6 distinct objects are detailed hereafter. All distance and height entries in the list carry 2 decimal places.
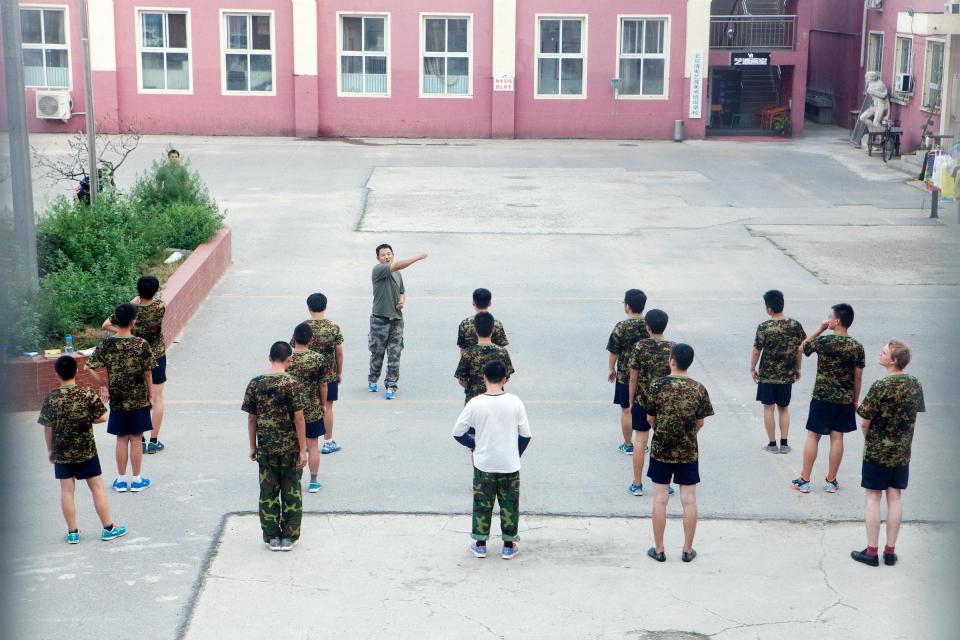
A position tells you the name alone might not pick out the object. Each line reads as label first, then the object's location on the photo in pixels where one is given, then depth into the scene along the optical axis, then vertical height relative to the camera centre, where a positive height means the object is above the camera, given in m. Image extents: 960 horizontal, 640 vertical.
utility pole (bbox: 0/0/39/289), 10.36 -0.74
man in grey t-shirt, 11.34 -2.01
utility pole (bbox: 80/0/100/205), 15.28 -0.08
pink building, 34.12 +1.28
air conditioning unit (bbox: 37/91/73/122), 33.19 +0.03
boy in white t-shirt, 7.61 -2.19
